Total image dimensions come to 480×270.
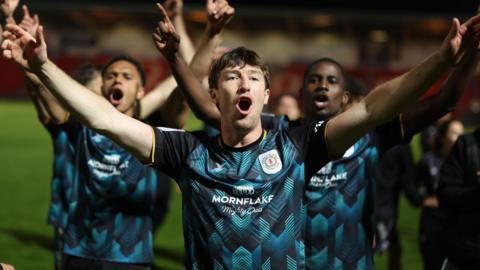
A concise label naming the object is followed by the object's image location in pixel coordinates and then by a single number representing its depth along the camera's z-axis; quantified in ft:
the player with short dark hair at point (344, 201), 32.86
